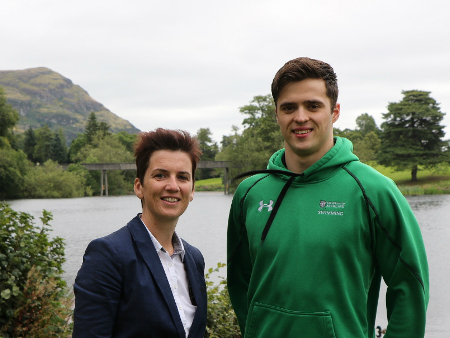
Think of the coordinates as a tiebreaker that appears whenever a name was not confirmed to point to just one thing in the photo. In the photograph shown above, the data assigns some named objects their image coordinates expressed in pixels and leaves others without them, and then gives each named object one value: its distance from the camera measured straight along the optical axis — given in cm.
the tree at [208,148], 9319
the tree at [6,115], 3603
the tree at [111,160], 7415
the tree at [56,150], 9569
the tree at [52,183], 5744
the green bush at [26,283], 427
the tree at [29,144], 9931
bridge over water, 6831
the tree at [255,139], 5472
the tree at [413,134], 5378
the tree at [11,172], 4610
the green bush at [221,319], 514
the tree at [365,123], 11031
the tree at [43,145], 9781
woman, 217
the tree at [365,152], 5619
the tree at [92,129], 9944
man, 229
